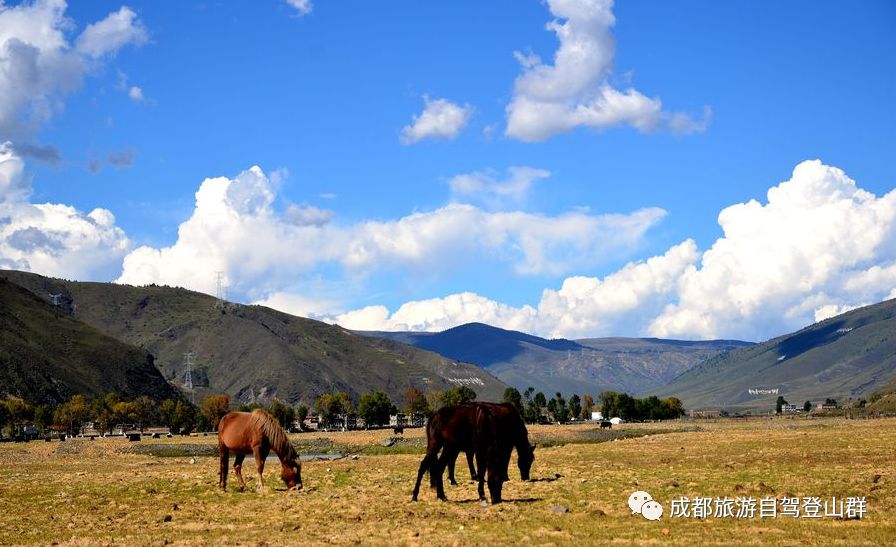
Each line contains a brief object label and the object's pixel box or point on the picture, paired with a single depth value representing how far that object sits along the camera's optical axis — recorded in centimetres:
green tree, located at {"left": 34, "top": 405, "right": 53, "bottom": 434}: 16825
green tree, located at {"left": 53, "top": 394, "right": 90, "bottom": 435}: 17588
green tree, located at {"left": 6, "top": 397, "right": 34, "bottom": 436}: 16312
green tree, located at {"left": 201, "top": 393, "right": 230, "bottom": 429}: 19262
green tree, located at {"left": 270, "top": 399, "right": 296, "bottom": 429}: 18874
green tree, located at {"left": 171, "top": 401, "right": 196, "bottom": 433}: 17588
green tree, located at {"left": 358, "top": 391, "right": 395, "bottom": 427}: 19225
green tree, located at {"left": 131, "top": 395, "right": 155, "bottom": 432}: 19625
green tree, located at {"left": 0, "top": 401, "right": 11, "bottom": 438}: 15675
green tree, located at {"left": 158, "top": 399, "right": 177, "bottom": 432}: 18064
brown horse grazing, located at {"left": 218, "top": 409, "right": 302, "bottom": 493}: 3225
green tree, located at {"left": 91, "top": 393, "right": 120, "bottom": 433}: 17312
